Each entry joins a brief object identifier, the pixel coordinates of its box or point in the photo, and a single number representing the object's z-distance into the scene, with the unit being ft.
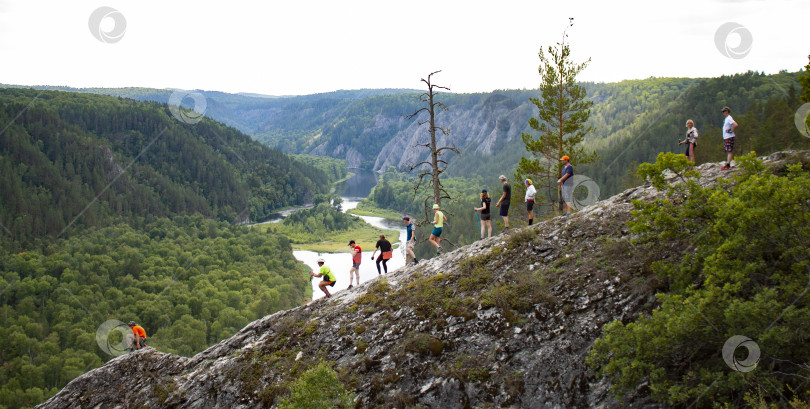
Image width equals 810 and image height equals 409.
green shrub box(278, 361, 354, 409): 33.91
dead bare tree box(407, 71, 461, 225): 76.28
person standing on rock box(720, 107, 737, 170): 51.96
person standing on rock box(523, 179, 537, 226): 59.93
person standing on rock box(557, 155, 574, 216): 58.85
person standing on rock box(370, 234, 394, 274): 64.34
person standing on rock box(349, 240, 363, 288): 65.31
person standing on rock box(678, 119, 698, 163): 55.77
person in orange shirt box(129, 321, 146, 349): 69.36
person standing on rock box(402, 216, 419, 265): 63.67
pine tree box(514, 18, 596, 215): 93.15
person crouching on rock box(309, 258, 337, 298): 63.08
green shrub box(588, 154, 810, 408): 25.50
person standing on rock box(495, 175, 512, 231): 58.97
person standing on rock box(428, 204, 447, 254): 61.46
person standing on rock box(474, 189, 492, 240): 60.59
